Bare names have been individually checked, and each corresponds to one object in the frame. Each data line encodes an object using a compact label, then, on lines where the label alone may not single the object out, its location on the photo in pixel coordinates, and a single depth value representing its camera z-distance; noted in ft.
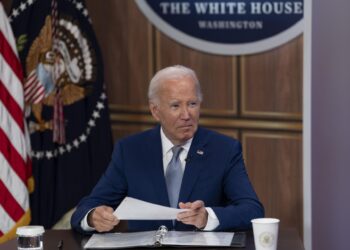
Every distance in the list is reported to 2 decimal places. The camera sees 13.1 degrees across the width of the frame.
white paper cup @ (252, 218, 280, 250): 15.61
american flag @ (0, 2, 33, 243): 28.16
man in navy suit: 19.49
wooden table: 16.75
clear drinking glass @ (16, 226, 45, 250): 16.51
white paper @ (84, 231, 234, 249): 16.64
